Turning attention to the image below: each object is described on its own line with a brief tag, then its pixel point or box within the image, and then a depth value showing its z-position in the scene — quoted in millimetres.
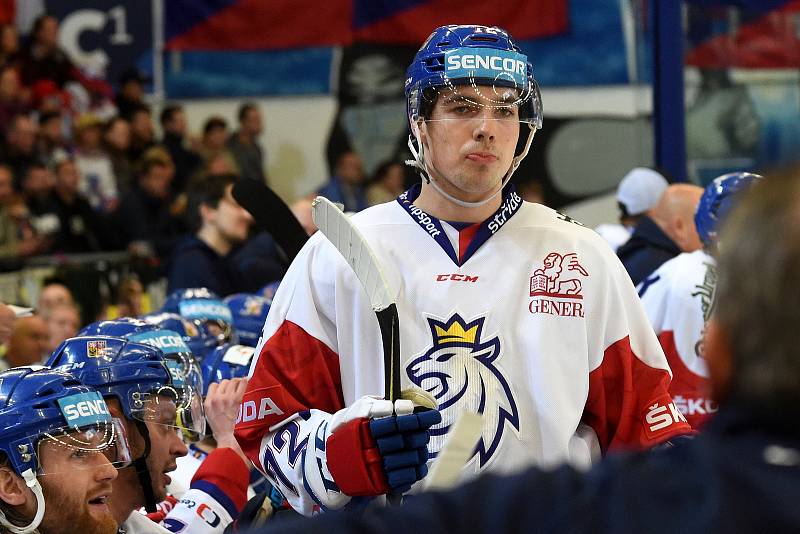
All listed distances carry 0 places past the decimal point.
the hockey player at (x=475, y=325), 4569
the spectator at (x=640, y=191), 11387
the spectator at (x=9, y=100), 16899
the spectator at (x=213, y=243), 10886
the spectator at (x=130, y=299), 12807
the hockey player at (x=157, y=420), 5889
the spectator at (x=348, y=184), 18686
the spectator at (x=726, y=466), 2078
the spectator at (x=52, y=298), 12142
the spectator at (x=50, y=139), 16985
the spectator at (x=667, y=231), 10091
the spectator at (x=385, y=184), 18535
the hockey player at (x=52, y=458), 4908
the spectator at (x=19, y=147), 16340
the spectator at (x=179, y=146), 18453
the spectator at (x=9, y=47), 18123
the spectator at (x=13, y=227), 14680
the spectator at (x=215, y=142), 18795
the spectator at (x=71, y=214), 16300
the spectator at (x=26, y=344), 10063
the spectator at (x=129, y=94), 18768
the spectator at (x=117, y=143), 17712
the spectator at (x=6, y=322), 7758
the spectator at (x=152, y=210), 17012
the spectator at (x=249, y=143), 19248
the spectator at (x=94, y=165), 17588
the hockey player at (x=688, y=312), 8252
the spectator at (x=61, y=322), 11634
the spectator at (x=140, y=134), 18206
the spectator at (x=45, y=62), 18384
